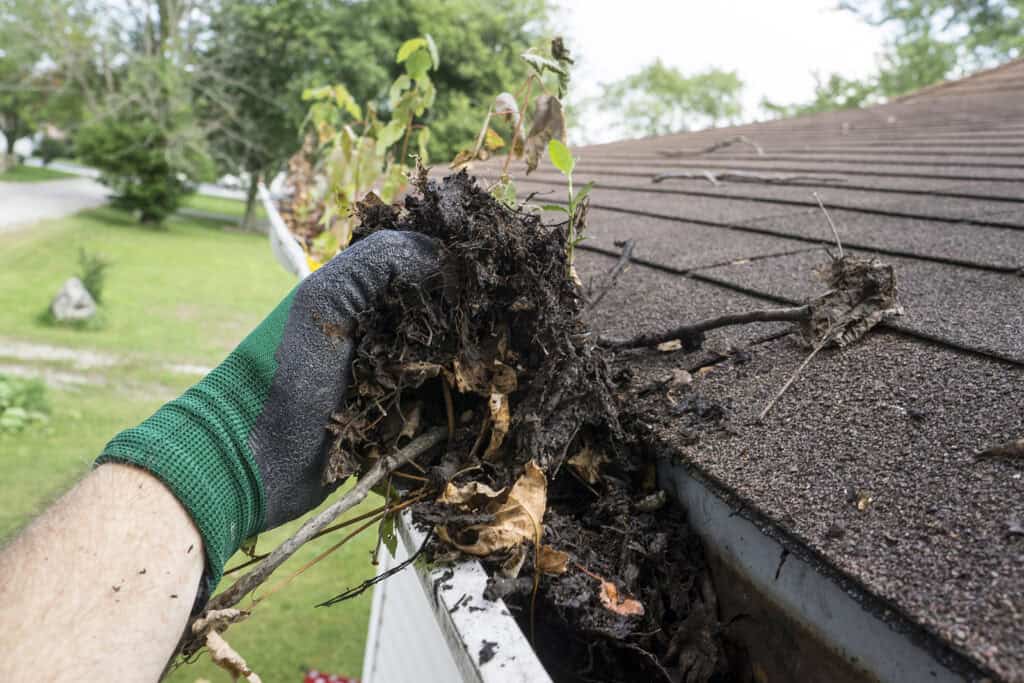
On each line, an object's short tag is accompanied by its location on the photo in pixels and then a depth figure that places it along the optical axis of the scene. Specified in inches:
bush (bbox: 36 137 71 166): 1311.6
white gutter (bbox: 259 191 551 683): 10.9
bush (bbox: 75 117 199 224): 631.9
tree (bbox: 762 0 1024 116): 453.2
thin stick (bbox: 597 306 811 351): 17.9
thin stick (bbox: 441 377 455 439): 15.1
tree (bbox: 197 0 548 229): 656.3
